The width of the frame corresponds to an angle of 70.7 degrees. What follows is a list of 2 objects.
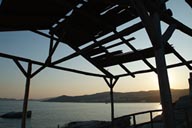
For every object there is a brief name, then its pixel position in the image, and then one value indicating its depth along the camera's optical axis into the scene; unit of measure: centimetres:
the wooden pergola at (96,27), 220
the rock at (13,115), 4909
